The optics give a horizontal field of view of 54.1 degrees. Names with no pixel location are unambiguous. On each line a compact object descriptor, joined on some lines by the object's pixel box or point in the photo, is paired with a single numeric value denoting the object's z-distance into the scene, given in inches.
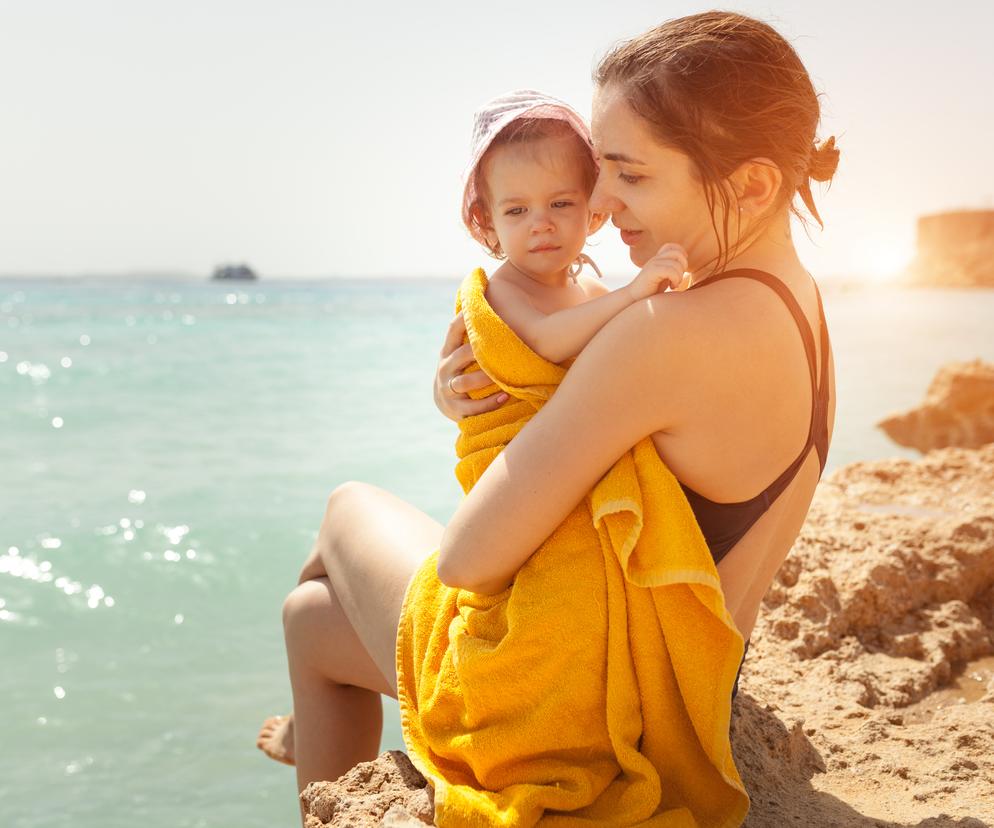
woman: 61.8
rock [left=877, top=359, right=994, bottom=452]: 246.5
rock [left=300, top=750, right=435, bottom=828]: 66.9
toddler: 86.1
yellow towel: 62.9
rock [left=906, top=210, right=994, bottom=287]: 2171.5
